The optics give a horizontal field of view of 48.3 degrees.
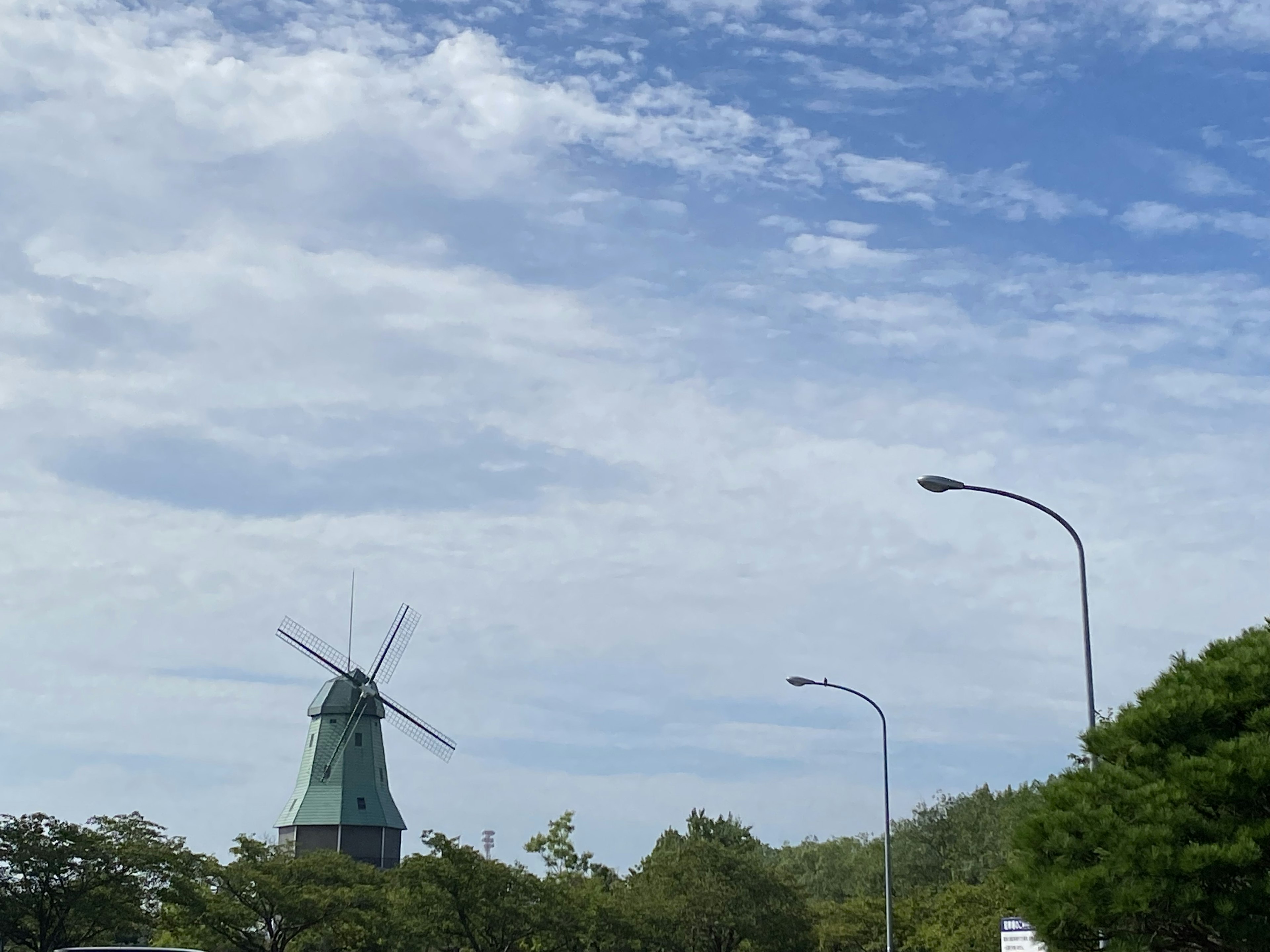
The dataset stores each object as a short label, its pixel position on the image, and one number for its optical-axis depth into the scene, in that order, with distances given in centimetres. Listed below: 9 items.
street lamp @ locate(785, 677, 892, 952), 3962
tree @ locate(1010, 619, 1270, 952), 1630
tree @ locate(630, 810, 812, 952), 6519
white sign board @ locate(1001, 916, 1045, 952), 3438
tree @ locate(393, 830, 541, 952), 5800
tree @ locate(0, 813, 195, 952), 5162
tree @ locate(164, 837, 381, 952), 6006
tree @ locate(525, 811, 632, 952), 5975
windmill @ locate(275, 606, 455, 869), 9600
